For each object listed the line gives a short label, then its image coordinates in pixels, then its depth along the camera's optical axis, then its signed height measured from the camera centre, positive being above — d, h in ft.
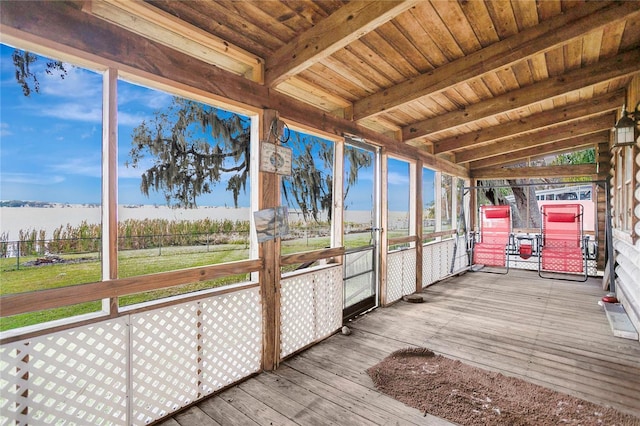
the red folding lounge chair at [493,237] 20.74 -1.77
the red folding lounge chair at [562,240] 19.17 -1.91
